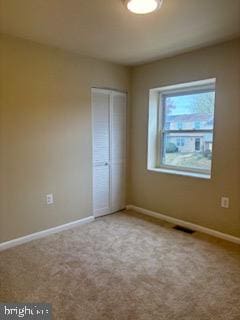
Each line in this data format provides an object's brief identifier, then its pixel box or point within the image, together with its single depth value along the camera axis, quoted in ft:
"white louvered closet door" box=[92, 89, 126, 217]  11.87
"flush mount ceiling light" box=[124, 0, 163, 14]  6.21
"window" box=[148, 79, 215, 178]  10.83
